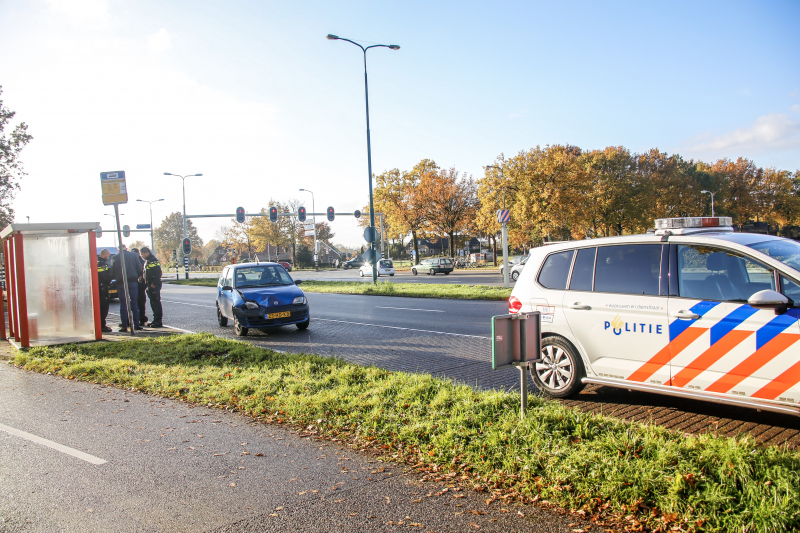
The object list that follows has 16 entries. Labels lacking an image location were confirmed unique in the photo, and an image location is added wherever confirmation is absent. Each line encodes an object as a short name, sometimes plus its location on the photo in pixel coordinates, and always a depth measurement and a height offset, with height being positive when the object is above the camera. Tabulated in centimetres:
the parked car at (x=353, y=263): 7441 -209
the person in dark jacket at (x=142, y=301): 1394 -119
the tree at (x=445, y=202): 6088 +474
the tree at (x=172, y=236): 13938 +516
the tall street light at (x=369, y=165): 2270 +363
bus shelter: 1062 -50
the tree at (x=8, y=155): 3077 +597
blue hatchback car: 1186 -104
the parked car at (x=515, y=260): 3790 -127
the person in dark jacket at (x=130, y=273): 1275 -42
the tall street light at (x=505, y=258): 1975 -60
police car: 435 -70
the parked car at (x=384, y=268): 4675 -186
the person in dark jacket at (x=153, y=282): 1380 -68
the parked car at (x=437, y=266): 4603 -178
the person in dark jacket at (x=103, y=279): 1309 -54
